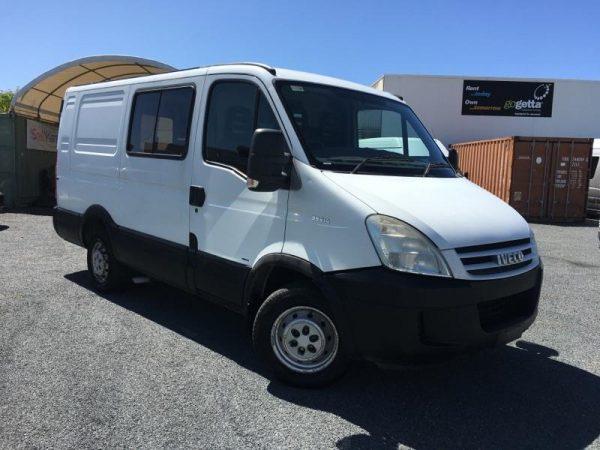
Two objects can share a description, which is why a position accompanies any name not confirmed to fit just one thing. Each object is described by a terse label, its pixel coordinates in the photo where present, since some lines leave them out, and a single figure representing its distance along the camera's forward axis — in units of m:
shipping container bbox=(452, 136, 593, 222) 16.73
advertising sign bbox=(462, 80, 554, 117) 27.55
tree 53.95
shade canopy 13.95
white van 3.30
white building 27.30
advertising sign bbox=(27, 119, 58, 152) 16.22
